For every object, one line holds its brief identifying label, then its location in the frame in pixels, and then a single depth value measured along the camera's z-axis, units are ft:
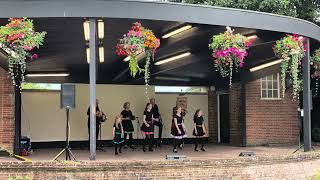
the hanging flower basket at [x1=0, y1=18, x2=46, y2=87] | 26.55
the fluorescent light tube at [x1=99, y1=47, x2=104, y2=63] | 38.24
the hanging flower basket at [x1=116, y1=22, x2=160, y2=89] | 27.96
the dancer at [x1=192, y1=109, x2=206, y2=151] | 43.34
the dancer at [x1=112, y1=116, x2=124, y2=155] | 40.32
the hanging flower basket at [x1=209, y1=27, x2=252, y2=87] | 30.37
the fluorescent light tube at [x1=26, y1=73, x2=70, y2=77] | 50.62
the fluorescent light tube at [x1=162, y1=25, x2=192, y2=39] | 32.14
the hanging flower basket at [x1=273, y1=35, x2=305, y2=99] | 33.76
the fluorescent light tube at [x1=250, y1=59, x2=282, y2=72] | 46.04
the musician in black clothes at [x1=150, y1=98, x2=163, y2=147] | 44.98
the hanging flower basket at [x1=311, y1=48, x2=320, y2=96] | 40.41
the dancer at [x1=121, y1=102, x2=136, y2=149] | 43.37
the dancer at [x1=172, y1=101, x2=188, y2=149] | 46.82
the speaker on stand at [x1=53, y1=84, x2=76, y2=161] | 30.04
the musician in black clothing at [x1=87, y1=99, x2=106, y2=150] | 43.28
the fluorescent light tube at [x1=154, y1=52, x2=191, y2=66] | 40.98
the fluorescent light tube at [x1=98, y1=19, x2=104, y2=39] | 29.81
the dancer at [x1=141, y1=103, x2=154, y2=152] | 42.39
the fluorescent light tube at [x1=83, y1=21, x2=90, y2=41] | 30.03
